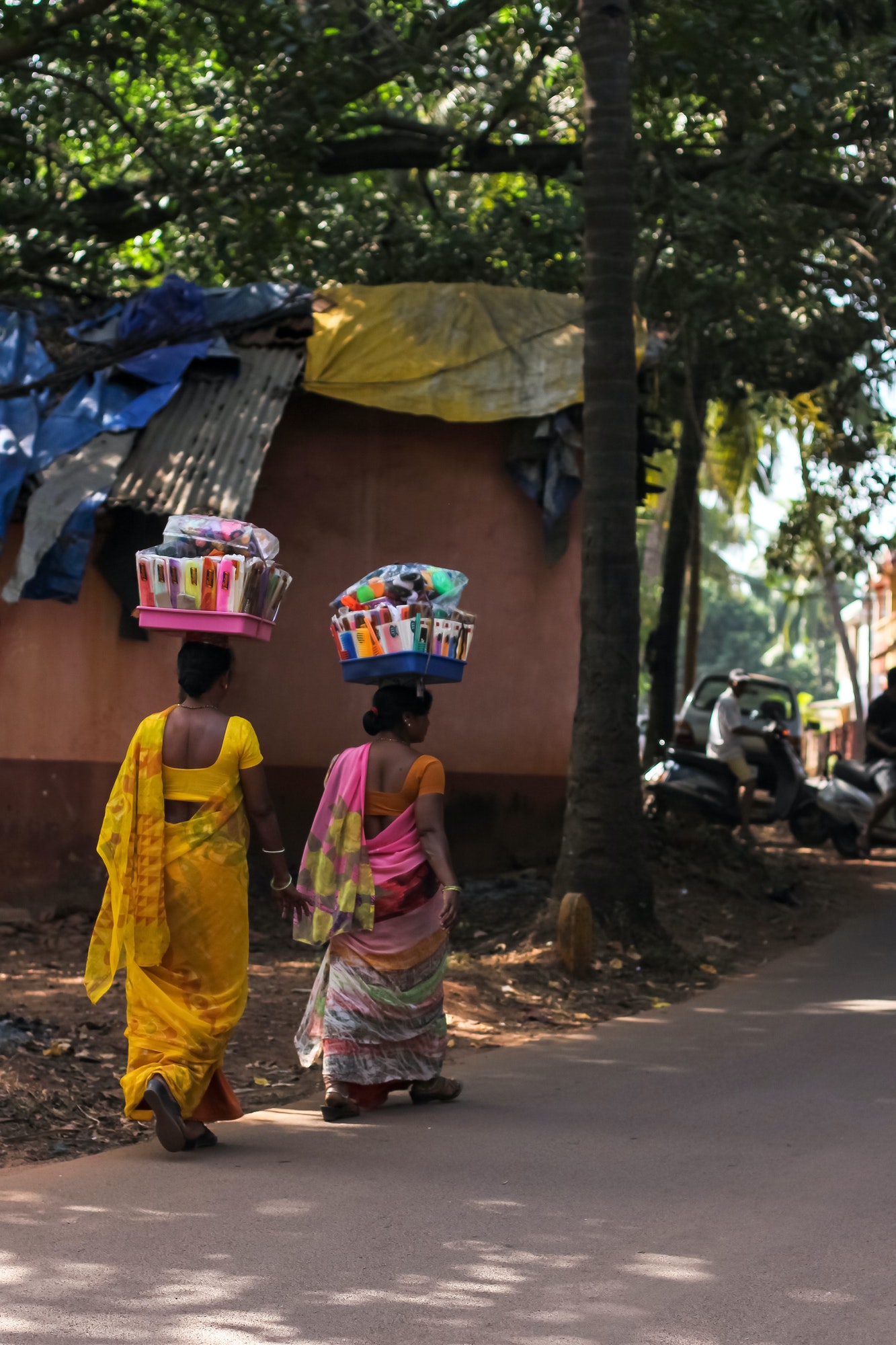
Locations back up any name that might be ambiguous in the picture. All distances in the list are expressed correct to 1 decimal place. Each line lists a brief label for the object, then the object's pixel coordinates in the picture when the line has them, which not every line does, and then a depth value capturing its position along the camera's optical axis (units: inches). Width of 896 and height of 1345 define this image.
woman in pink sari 219.6
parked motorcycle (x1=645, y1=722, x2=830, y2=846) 544.1
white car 661.9
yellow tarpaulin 386.9
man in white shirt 562.9
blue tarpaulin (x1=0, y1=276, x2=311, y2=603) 346.6
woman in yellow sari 193.3
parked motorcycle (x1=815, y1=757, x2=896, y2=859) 596.4
